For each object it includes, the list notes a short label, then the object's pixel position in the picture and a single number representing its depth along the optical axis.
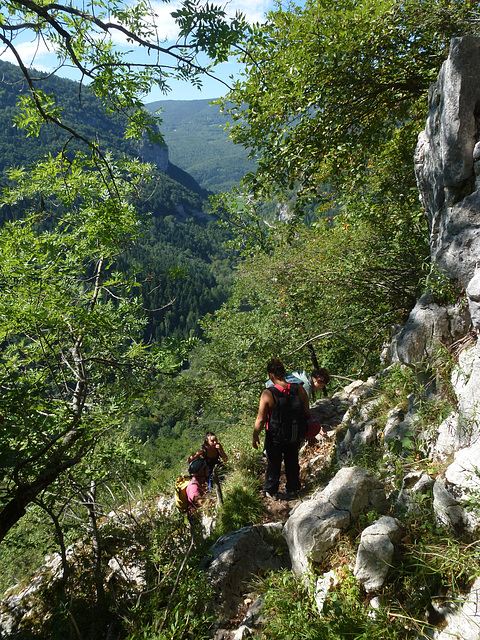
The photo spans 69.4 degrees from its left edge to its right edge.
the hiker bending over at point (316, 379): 5.53
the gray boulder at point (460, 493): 2.22
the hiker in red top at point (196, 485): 5.12
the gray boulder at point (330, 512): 2.86
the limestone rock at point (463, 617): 1.91
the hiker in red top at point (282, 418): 4.02
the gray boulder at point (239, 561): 3.30
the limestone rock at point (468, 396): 2.55
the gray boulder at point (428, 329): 3.31
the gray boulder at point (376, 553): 2.36
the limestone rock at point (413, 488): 2.73
